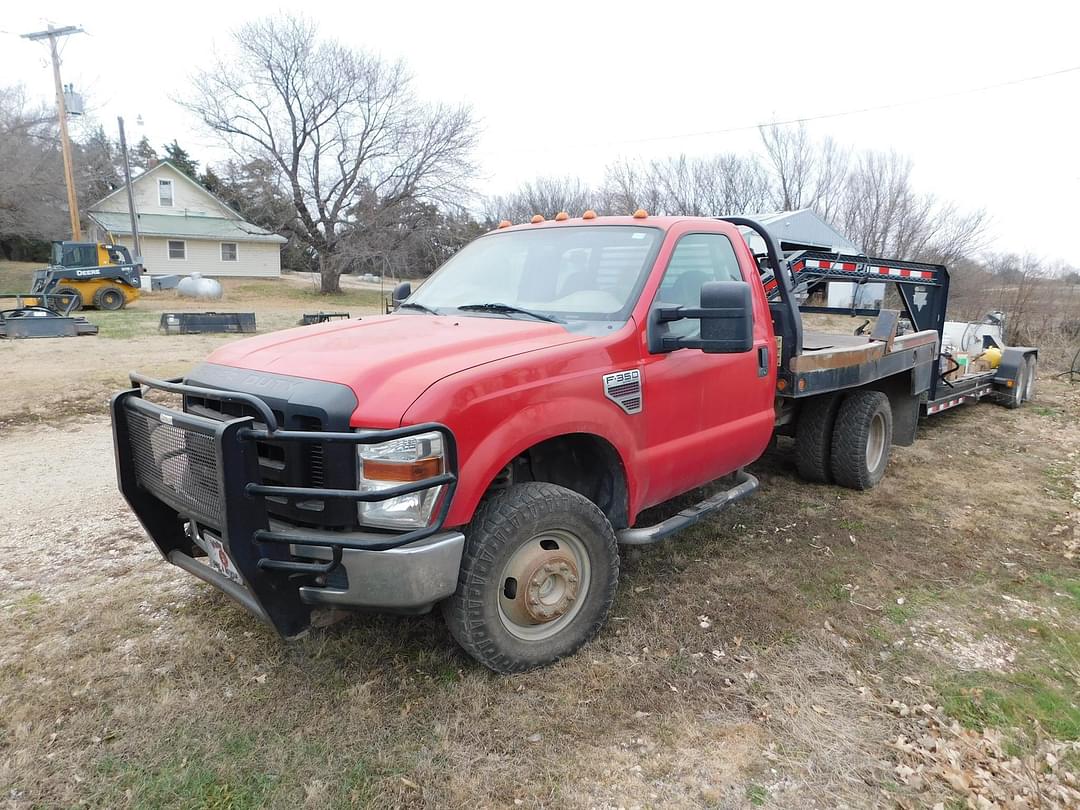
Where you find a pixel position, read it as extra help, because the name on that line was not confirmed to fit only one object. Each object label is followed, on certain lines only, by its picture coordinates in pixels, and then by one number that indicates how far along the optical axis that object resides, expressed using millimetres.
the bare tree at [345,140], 32906
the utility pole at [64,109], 28833
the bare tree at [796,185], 30750
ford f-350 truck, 2602
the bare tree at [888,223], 26469
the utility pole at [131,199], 32412
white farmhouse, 37969
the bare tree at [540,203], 39481
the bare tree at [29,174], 35375
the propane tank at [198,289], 29938
